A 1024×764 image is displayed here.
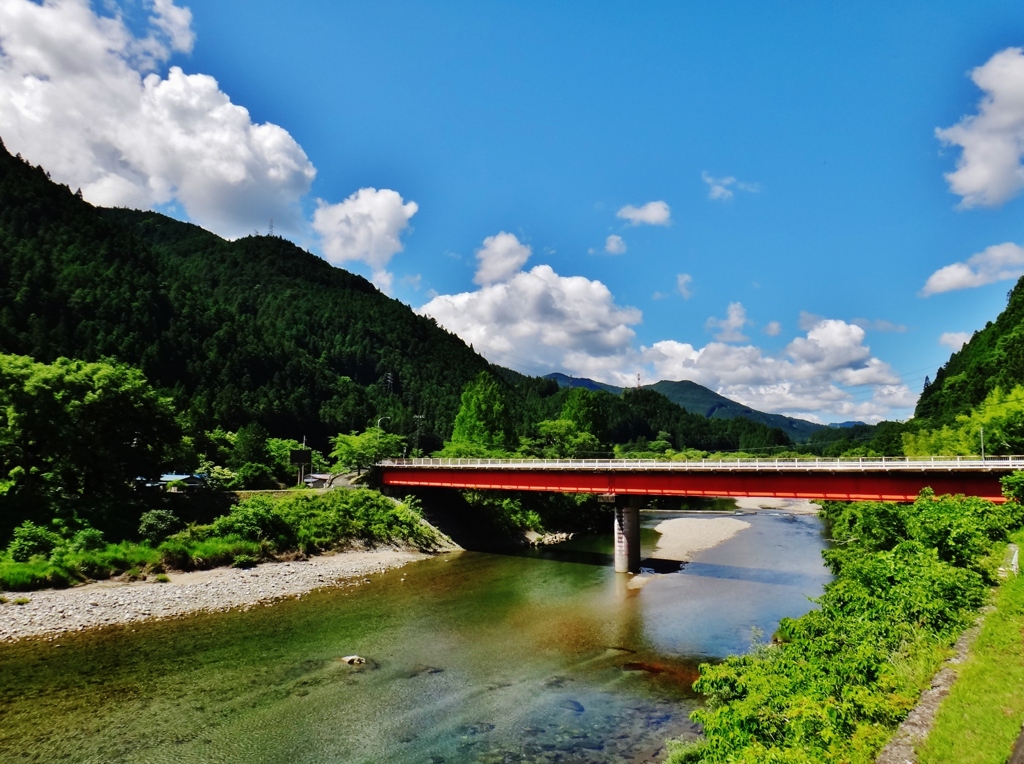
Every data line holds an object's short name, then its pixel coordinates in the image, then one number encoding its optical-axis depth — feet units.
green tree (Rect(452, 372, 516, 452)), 352.49
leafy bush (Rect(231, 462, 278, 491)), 233.14
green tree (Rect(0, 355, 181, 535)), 152.15
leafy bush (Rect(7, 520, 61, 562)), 132.87
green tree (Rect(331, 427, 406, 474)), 253.03
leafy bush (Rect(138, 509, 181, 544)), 157.48
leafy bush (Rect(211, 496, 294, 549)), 173.27
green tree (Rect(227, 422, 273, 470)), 258.16
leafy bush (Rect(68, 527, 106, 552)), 141.49
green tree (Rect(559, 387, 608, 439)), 441.27
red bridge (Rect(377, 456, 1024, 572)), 139.95
